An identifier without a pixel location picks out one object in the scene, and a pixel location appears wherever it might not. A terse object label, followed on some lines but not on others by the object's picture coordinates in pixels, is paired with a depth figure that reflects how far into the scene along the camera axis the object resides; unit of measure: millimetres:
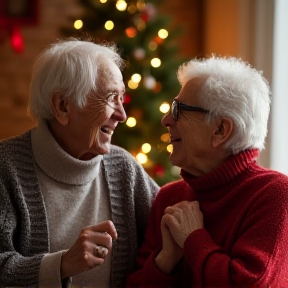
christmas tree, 2531
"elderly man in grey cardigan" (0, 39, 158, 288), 1579
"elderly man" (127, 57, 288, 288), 1430
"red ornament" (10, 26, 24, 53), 3166
